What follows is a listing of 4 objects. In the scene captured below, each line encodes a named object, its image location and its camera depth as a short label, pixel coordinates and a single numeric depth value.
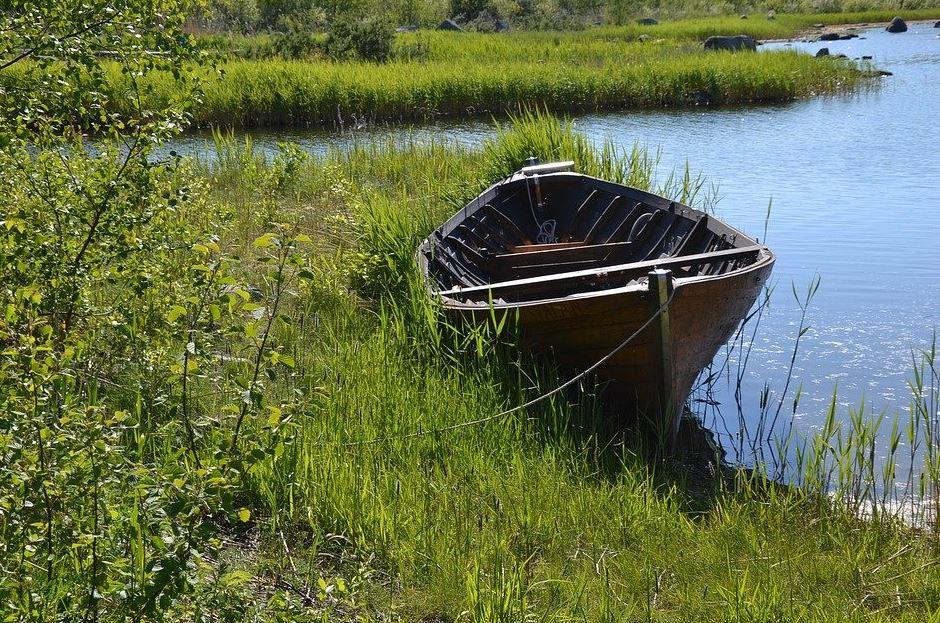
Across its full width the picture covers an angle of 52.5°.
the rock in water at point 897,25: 41.22
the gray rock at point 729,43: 31.05
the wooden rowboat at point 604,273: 5.44
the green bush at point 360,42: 25.64
